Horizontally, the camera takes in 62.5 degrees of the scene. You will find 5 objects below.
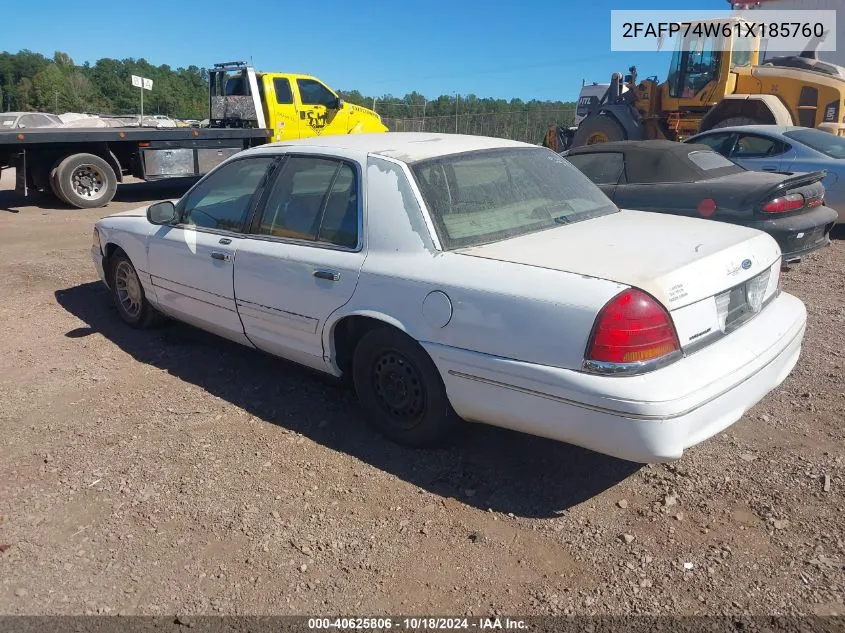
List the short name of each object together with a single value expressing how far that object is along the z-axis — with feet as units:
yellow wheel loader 43.42
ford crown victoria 9.00
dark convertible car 19.86
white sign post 51.01
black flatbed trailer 40.55
